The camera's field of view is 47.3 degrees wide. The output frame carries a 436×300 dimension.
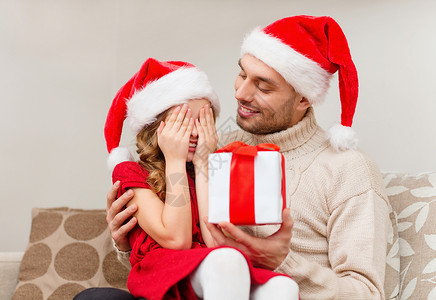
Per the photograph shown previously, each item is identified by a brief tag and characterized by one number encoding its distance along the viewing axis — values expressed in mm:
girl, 1092
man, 1444
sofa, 1601
